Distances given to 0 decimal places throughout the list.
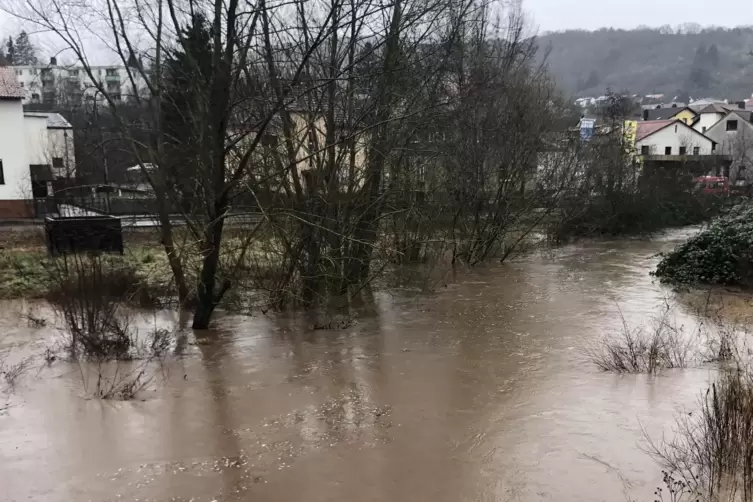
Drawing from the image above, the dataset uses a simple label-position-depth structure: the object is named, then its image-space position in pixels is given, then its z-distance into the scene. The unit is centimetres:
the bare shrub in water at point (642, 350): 857
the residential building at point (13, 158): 2877
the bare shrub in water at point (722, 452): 493
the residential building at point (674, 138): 5431
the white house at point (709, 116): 6358
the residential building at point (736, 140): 3997
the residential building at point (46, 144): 3456
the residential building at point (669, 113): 7203
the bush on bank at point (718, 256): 1522
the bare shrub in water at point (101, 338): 881
